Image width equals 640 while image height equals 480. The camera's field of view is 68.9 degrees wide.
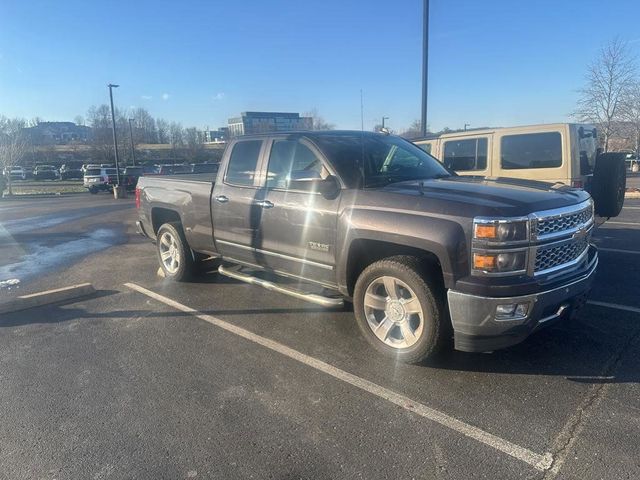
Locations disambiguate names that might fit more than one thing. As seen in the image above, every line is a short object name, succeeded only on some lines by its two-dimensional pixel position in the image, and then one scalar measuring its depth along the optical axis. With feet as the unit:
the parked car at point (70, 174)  169.07
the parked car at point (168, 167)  112.57
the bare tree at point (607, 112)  83.97
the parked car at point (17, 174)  166.40
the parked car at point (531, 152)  26.21
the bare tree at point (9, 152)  112.37
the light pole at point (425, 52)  36.58
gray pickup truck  10.57
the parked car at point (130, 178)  97.44
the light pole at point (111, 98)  101.53
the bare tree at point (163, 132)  343.75
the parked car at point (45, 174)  167.95
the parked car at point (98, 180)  100.01
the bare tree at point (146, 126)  319.68
